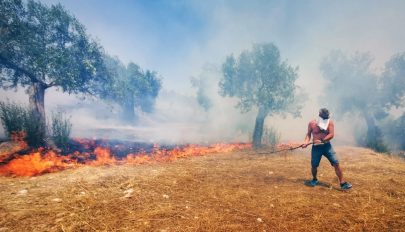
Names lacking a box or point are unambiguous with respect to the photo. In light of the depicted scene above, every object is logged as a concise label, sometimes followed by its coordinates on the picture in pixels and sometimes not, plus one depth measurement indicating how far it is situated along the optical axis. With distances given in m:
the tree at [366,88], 31.38
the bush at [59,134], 13.18
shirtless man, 7.72
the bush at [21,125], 11.75
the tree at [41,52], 13.59
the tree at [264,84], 18.81
